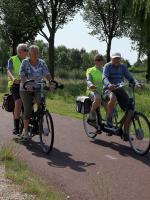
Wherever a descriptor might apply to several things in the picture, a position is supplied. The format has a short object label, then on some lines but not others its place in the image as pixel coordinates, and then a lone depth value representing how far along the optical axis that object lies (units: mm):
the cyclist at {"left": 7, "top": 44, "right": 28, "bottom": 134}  10148
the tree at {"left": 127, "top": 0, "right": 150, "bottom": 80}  15561
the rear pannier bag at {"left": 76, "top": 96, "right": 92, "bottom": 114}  10442
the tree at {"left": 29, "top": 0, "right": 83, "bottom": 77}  33531
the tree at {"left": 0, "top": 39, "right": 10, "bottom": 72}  69575
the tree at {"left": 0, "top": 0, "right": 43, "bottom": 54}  33656
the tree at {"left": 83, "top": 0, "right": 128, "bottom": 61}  41938
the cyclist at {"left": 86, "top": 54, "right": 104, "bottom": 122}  10367
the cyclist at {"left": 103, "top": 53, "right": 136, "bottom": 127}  9359
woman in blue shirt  9375
